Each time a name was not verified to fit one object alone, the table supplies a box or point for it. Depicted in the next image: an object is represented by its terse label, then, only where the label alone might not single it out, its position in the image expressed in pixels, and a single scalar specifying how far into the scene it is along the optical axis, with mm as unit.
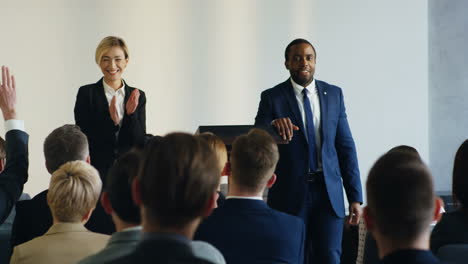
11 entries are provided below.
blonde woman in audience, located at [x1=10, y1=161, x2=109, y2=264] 3914
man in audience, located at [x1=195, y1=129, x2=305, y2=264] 4476
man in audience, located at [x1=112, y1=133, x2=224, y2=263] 2594
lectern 6748
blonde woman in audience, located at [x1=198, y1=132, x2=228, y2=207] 5904
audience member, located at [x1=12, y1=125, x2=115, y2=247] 4977
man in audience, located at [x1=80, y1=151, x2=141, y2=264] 3246
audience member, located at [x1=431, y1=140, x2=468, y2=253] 4488
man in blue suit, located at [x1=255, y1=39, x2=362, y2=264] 7153
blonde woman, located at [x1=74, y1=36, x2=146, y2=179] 7538
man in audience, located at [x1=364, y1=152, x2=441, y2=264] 2840
